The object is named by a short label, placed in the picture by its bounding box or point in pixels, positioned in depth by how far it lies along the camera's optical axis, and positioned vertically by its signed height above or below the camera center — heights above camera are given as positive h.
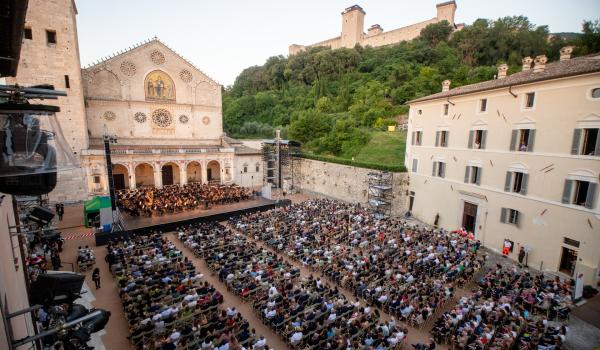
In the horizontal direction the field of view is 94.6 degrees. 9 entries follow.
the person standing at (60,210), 22.23 -5.99
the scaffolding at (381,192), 25.17 -4.69
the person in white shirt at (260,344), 8.64 -6.38
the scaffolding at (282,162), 34.41 -2.87
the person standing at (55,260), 13.87 -6.25
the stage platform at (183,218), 18.87 -6.43
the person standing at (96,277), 12.54 -6.34
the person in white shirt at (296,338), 9.06 -6.47
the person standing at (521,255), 16.66 -6.60
